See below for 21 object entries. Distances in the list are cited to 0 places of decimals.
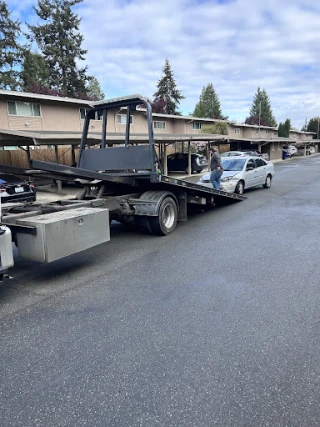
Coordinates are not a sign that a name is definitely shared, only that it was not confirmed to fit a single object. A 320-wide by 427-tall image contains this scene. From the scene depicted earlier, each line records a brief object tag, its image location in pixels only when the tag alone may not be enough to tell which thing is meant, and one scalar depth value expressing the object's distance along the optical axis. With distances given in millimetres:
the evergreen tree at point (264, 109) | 97375
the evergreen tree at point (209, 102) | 79288
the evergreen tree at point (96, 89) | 66988
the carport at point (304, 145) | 68262
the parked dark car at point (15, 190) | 9219
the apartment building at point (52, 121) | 16750
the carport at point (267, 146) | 46812
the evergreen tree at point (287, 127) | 75062
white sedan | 13320
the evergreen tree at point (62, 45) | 47312
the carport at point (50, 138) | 15375
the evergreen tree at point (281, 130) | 75575
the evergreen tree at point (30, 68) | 40219
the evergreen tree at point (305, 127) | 107862
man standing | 11683
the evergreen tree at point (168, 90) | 67000
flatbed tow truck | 4707
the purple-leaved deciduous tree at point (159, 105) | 57684
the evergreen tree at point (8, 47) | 38312
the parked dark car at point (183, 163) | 28156
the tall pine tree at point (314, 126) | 97062
